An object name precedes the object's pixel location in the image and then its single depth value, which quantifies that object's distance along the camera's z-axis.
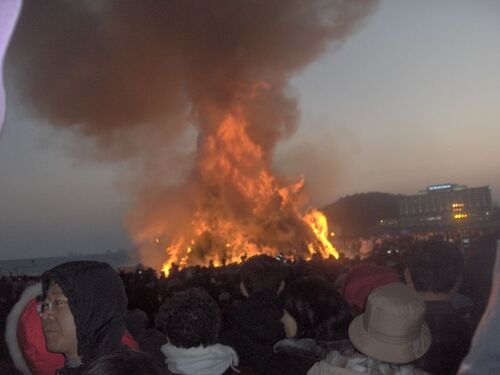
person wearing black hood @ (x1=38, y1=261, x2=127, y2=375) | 2.49
